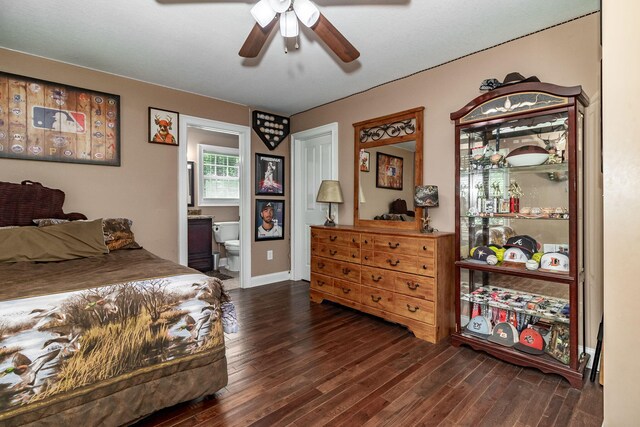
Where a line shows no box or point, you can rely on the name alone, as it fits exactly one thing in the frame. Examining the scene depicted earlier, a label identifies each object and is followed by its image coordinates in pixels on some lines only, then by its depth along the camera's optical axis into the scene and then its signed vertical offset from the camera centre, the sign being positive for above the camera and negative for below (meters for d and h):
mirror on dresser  3.18 +0.49
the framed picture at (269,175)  4.42 +0.56
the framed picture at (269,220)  4.44 -0.10
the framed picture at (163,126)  3.49 +1.01
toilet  5.21 -0.45
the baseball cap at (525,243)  2.33 -0.24
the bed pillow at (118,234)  2.73 -0.19
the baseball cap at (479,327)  2.49 -0.94
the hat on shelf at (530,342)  2.20 -0.94
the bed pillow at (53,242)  2.18 -0.21
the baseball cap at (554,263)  2.12 -0.35
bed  1.30 -0.61
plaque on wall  4.38 +1.25
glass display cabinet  2.06 -0.10
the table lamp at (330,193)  3.78 +0.25
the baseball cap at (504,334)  2.34 -0.93
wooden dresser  2.62 -0.59
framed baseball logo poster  2.73 +0.87
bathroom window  5.54 +0.70
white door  4.43 +0.34
